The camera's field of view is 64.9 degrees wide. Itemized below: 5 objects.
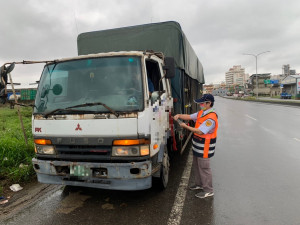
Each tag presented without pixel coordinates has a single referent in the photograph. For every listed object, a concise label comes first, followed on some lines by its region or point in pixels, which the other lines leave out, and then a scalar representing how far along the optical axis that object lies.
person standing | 3.61
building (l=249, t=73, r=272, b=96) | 89.69
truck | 3.05
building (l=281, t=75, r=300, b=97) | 66.39
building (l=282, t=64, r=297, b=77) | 123.03
